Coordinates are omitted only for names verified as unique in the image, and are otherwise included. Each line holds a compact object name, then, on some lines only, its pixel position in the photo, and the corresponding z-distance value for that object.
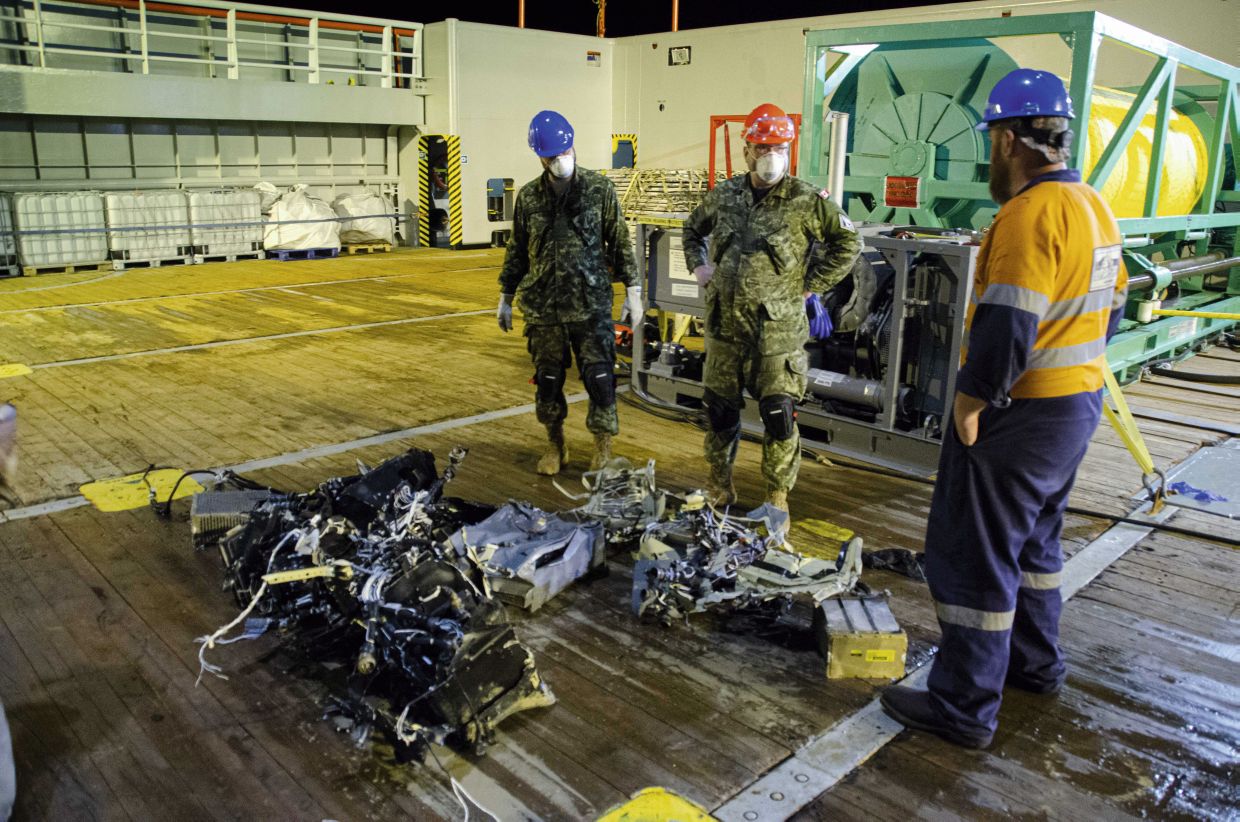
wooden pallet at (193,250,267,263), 15.70
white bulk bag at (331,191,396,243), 17.22
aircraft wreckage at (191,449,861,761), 3.14
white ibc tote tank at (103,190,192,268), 14.53
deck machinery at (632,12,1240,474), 5.78
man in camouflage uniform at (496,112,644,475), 5.47
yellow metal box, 3.49
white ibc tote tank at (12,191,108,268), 13.73
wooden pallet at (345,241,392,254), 17.31
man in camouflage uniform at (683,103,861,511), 4.79
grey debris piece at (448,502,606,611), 4.04
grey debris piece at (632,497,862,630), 3.88
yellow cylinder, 7.11
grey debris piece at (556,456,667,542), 4.68
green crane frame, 5.91
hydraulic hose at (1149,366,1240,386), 8.12
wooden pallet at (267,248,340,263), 16.33
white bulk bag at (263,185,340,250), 16.12
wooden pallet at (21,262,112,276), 14.11
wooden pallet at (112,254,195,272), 14.71
